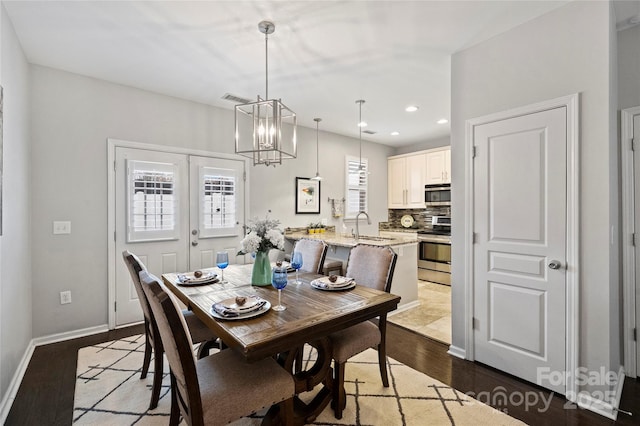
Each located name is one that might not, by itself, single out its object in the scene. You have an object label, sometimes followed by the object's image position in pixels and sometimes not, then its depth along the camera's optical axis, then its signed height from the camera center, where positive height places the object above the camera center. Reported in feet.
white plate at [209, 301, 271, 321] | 5.11 -1.75
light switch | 9.98 -0.41
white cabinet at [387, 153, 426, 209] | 19.54 +2.27
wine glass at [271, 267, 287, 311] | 5.99 -1.29
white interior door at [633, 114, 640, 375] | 7.75 +0.14
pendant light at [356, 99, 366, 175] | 12.99 +4.96
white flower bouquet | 6.85 -0.52
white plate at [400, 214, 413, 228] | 21.36 -0.45
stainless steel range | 16.97 -2.26
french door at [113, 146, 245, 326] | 11.23 +0.12
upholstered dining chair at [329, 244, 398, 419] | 6.18 -2.60
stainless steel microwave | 17.81 +1.24
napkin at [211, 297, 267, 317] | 5.21 -1.70
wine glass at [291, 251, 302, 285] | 7.22 -1.12
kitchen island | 12.61 -1.93
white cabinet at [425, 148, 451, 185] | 17.94 +2.97
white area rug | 6.18 -4.23
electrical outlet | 10.08 -2.78
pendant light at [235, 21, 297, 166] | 7.32 +2.23
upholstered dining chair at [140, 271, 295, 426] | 4.09 -2.61
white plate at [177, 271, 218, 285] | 7.43 -1.65
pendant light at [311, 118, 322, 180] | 17.47 +3.21
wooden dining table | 4.57 -1.82
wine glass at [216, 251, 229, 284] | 7.58 -1.17
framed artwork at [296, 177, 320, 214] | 16.69 +1.08
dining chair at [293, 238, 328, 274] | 9.32 -1.27
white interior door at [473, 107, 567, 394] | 7.12 -0.78
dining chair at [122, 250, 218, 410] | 6.23 -2.78
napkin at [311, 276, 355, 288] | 6.98 -1.63
